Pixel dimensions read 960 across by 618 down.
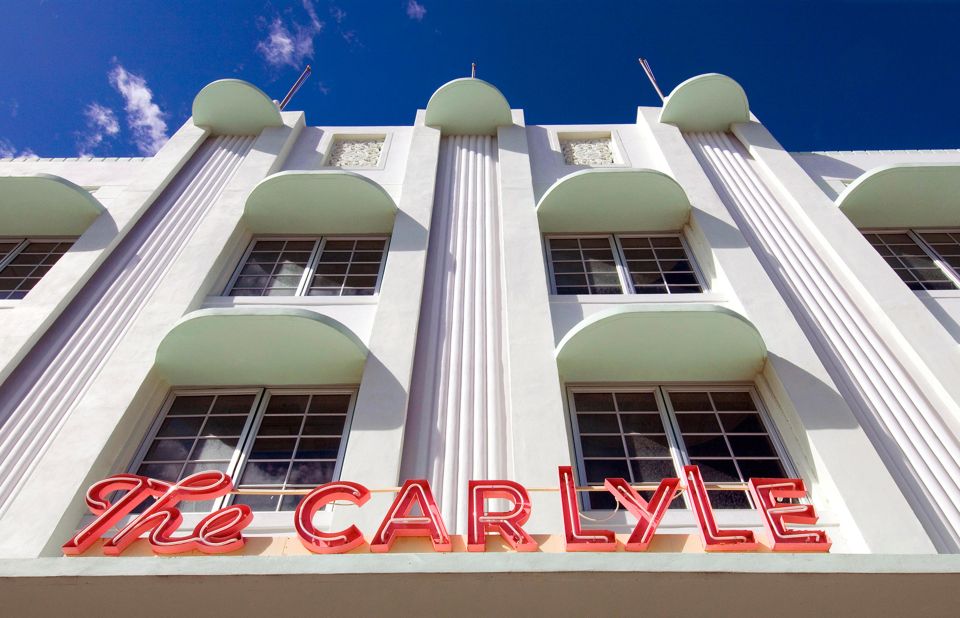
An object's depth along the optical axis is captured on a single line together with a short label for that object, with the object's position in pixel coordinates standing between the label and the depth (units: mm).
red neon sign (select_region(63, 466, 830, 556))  4973
